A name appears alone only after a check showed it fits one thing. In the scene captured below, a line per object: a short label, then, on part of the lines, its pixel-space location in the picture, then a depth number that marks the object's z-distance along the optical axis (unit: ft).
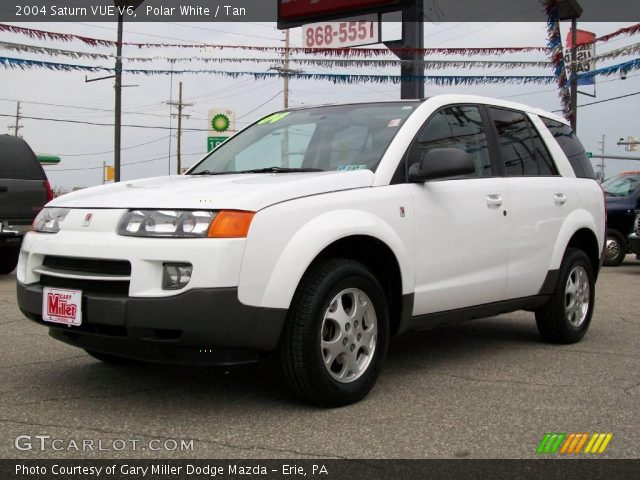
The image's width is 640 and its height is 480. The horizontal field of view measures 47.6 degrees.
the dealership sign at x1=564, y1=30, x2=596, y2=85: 45.85
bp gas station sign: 112.57
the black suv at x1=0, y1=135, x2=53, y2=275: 30.63
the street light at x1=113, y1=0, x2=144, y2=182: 70.26
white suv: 10.84
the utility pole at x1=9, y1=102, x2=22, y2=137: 241.61
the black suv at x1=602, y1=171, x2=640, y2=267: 43.21
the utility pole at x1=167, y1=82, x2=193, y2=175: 202.90
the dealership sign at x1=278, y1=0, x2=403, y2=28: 55.25
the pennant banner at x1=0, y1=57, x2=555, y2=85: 46.01
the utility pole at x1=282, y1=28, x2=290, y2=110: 131.10
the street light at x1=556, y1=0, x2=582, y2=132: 48.91
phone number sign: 55.93
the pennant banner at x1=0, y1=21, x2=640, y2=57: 42.42
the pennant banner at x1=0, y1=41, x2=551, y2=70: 44.60
